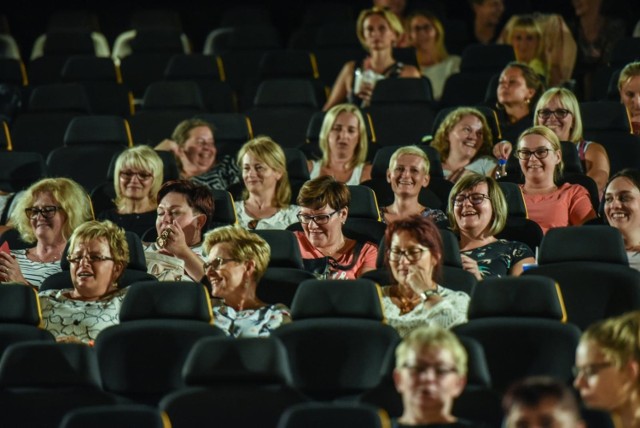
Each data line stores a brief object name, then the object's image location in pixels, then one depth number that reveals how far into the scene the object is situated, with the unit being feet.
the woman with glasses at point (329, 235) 33.83
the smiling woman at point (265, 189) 38.76
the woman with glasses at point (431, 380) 22.66
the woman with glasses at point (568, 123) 40.63
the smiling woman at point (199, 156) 43.50
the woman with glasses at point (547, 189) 37.17
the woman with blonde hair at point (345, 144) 42.01
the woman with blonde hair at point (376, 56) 49.20
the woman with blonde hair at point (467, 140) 41.87
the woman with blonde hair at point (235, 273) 30.40
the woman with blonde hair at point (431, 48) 53.55
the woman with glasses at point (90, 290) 31.07
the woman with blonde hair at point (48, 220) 35.49
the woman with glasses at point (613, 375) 22.25
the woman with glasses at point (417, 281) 29.02
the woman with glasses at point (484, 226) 33.36
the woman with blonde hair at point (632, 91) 43.76
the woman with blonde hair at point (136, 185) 38.53
